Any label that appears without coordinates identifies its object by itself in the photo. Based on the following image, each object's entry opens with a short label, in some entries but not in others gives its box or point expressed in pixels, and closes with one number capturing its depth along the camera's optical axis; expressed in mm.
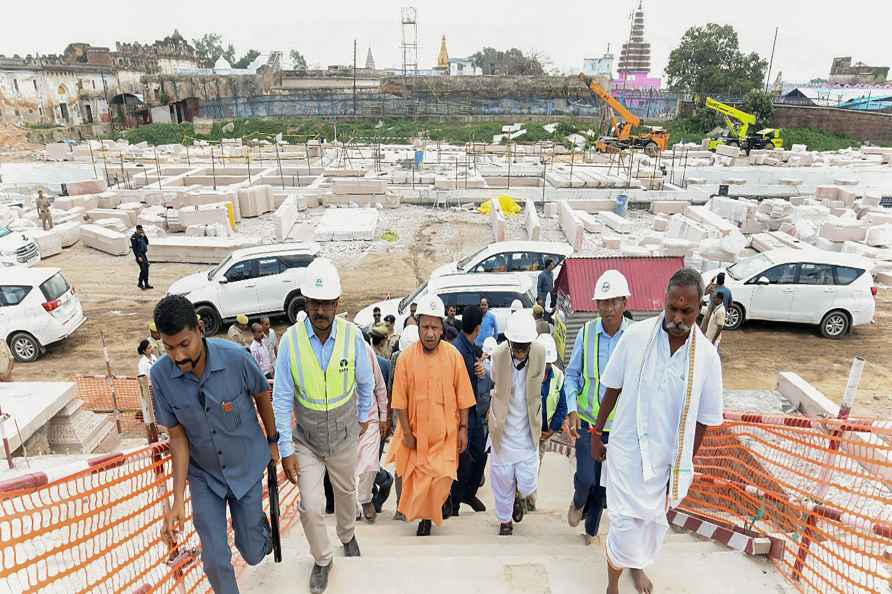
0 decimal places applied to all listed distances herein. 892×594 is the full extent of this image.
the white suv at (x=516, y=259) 10797
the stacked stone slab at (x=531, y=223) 14555
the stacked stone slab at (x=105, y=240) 15297
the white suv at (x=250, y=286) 10311
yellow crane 34859
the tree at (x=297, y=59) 110788
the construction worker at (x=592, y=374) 3629
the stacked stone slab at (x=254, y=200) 18844
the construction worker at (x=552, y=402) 3980
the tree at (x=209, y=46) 110375
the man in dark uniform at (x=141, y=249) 12195
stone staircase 3047
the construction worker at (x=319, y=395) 3131
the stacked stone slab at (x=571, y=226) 14945
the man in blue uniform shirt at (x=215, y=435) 2654
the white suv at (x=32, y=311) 9094
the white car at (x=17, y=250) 13578
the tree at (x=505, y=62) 77125
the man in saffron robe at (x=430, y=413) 3615
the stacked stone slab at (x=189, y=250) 14422
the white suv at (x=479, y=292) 8406
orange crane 32500
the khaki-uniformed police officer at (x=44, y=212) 16406
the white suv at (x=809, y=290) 9812
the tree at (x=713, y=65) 58000
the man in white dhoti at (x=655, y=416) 2602
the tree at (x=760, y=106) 44219
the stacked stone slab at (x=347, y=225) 16203
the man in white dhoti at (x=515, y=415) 3719
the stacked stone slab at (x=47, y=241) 15047
